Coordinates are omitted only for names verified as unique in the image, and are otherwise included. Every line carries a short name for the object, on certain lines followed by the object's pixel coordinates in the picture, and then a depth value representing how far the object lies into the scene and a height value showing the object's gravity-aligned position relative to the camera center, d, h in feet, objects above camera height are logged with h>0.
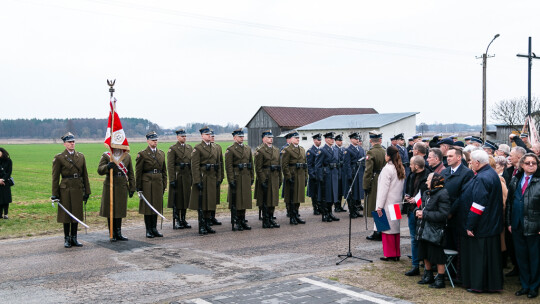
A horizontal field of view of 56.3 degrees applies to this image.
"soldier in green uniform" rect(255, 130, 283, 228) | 39.22 -3.07
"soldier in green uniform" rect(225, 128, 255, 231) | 37.78 -2.91
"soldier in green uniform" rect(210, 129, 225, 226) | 38.63 -2.26
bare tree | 131.03 +7.37
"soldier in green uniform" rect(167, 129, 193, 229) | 38.58 -3.06
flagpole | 33.53 -3.85
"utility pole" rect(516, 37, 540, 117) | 72.90 +12.13
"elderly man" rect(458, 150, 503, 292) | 20.86 -3.62
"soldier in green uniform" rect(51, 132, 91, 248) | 32.35 -3.12
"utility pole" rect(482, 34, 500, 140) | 81.20 +7.93
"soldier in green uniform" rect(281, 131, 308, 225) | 40.93 -3.01
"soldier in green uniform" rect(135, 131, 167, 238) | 35.63 -2.98
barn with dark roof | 187.73 +7.59
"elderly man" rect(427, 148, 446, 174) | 23.50 -0.95
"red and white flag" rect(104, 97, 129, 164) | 34.68 +0.03
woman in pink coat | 27.14 -2.84
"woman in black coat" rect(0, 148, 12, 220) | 43.42 -3.88
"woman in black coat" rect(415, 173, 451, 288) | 21.40 -3.45
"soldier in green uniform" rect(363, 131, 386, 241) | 35.60 -1.47
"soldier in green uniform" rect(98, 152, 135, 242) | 34.53 -3.44
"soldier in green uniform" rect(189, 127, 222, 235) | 37.09 -2.75
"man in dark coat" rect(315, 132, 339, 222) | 42.08 -3.04
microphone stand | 27.56 -6.48
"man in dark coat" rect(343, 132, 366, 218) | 44.24 -2.68
